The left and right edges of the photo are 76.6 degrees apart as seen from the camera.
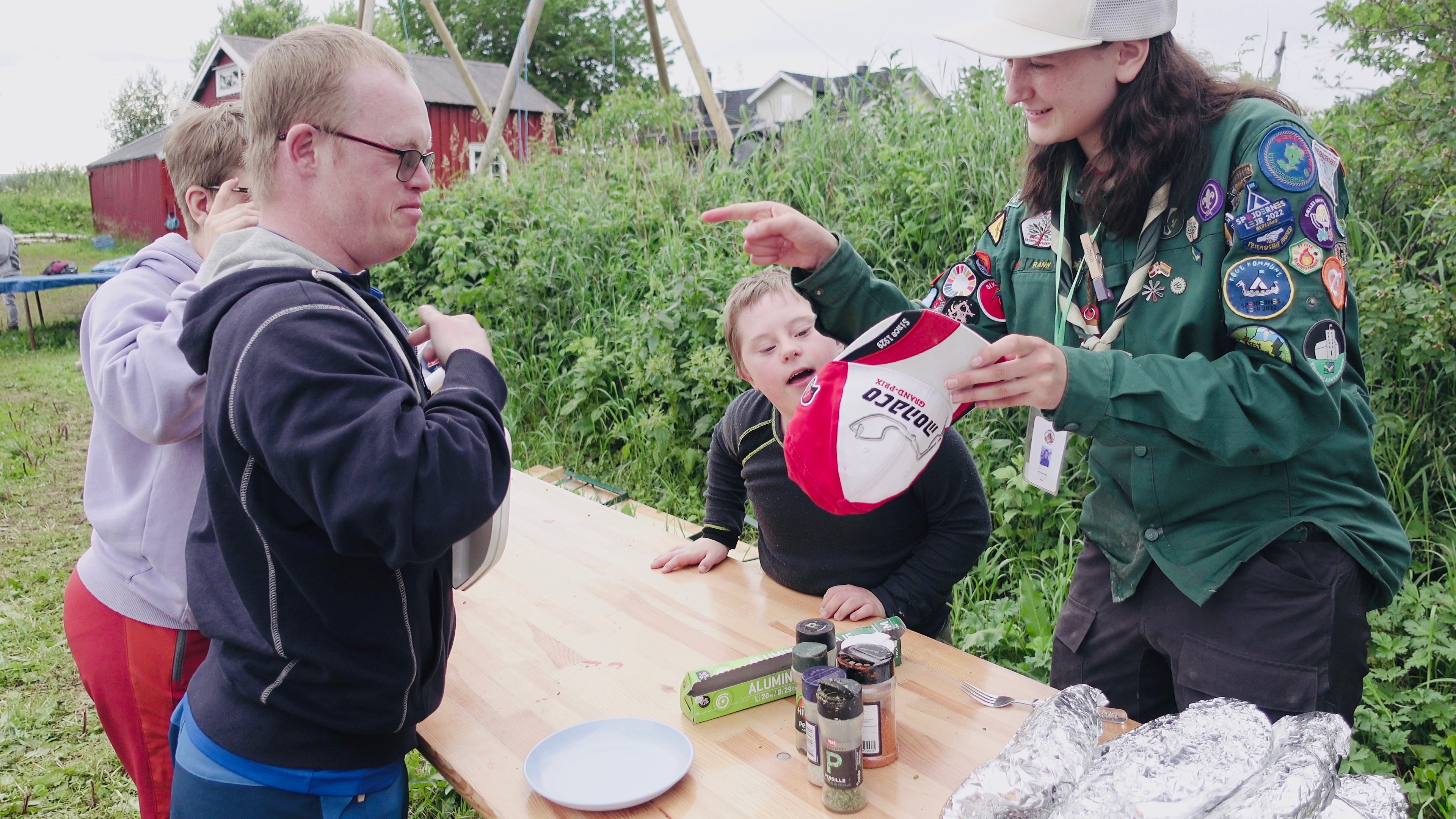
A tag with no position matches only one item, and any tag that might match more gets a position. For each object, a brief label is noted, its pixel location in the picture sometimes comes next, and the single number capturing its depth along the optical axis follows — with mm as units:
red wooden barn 25344
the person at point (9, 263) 12375
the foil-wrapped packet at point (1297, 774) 1103
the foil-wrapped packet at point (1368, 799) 1125
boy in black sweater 2307
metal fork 1753
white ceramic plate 1520
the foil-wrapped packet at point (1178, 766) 1141
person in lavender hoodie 1861
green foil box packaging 1753
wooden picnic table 1548
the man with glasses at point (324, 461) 1231
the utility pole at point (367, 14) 8250
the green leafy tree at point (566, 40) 43906
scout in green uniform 1463
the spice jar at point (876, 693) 1515
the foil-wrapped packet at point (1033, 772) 1208
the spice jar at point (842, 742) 1397
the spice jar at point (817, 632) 1687
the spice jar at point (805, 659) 1604
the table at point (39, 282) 11516
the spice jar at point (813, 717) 1489
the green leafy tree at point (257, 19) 48938
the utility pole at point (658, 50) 8125
